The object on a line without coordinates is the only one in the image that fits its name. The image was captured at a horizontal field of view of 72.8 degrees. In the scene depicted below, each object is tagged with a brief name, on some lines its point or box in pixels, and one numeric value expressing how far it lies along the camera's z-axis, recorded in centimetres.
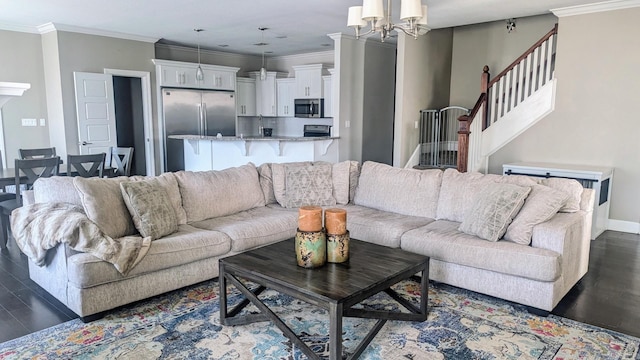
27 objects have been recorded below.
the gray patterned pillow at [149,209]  320
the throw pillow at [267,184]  434
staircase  566
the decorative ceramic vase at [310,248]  254
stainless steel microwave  865
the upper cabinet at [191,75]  770
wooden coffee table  221
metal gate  693
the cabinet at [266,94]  941
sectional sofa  289
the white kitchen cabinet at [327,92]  851
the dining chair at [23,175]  422
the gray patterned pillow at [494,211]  316
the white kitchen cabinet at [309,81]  859
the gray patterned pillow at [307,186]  427
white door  673
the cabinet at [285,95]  914
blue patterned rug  244
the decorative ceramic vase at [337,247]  262
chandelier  350
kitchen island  640
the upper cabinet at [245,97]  928
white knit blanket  277
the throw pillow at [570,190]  336
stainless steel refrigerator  791
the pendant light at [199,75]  700
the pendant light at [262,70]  656
